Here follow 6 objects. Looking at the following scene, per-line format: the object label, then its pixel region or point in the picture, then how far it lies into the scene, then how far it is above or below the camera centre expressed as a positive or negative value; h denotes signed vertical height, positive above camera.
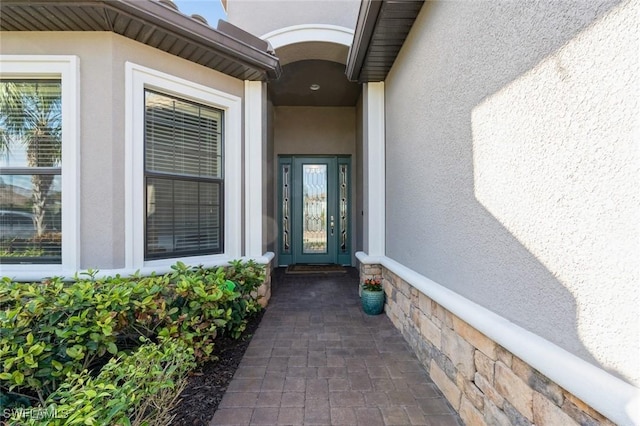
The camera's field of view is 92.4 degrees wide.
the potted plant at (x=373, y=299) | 4.02 -1.17
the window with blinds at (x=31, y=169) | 3.06 +0.43
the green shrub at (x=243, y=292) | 3.19 -0.94
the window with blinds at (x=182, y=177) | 3.39 +0.40
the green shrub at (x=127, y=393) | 1.30 -0.89
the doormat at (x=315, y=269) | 6.40 -1.25
